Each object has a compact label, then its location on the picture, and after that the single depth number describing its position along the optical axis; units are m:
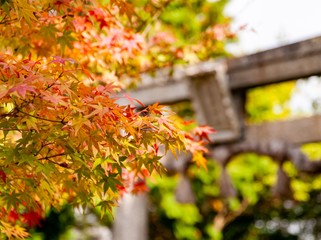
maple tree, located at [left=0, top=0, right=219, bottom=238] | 2.24
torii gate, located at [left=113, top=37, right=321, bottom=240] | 5.15
